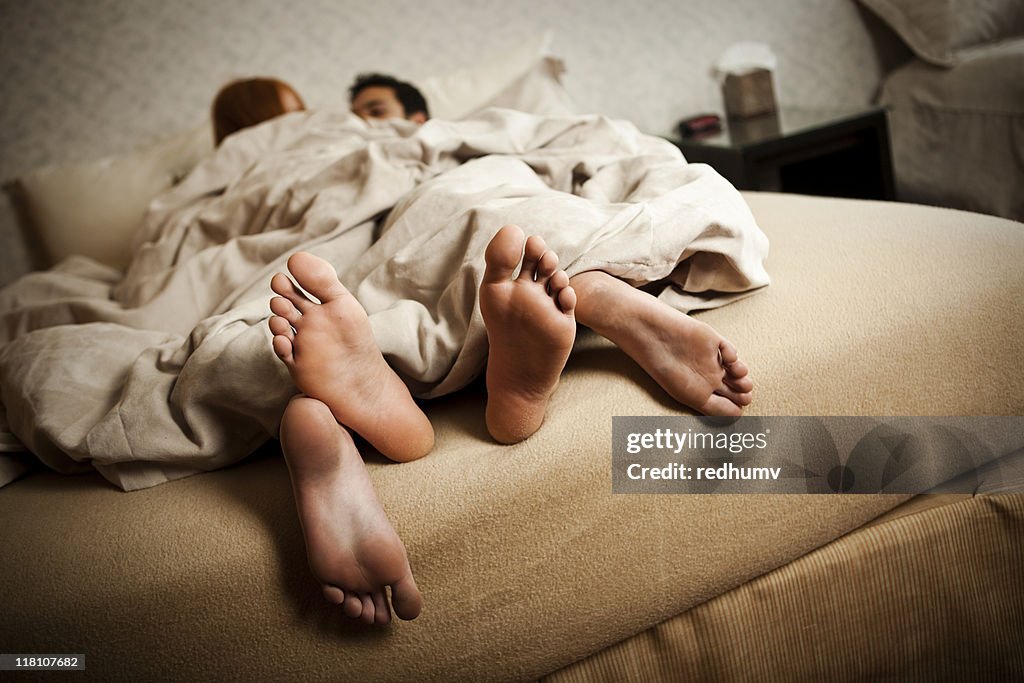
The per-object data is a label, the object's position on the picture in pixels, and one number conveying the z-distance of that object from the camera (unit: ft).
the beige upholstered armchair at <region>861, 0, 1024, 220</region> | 6.05
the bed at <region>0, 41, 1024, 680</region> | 2.05
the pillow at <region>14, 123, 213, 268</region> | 5.67
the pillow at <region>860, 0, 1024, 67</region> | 6.70
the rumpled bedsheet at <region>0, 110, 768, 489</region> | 2.39
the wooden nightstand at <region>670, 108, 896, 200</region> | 5.73
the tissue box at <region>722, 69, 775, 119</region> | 6.49
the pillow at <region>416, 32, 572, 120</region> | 6.13
